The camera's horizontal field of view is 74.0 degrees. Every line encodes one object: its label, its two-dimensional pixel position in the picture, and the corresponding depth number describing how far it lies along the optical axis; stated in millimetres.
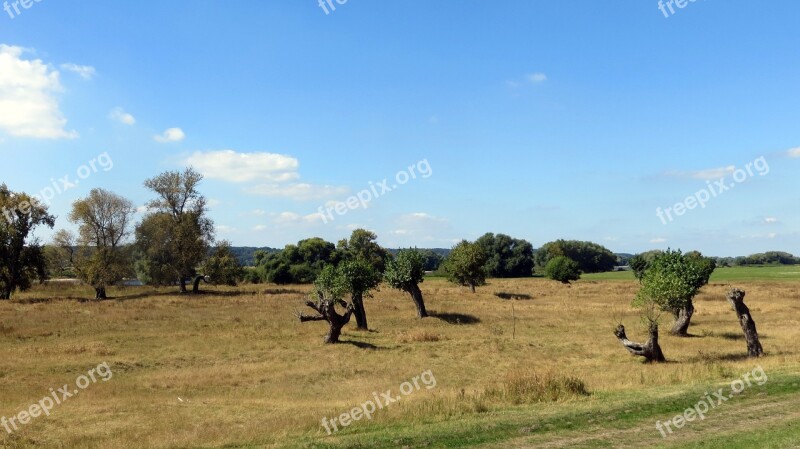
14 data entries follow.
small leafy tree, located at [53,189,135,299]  66812
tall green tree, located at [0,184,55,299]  62625
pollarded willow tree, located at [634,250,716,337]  33281
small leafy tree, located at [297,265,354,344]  35562
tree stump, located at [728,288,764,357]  28375
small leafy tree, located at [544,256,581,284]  95250
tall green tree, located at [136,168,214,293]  73875
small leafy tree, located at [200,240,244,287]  74125
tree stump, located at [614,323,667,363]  28719
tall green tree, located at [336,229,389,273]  131625
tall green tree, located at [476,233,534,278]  142000
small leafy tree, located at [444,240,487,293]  74375
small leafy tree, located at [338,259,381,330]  41969
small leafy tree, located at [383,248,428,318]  48575
